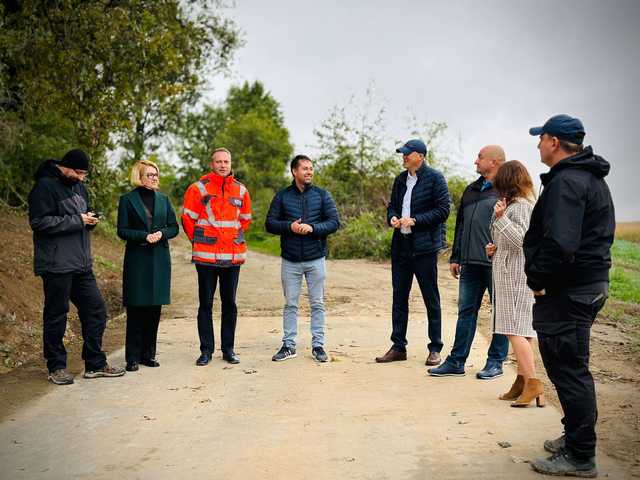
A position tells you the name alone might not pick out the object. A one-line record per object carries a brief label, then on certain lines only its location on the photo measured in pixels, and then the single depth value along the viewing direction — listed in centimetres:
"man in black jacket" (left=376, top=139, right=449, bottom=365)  731
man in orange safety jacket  748
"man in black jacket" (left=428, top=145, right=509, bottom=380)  671
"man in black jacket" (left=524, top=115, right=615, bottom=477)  433
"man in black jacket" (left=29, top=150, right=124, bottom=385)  672
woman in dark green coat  735
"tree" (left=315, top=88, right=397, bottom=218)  2219
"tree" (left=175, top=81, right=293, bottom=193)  3816
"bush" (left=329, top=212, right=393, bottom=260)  1909
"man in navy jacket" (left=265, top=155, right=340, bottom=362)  771
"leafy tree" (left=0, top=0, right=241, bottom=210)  1288
